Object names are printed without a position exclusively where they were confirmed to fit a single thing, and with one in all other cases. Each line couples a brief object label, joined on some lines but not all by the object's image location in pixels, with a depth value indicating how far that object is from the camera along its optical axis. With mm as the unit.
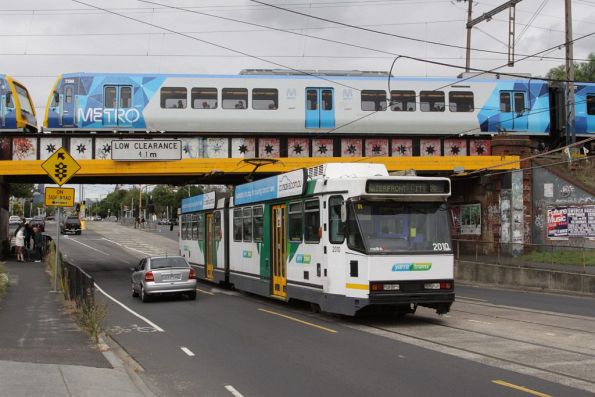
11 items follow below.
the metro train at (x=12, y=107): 28922
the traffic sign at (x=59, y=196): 19062
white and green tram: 13633
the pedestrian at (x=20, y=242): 32906
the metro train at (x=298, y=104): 28953
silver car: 20141
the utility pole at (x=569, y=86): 29141
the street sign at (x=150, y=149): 28781
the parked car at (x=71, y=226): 69625
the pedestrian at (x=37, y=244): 34156
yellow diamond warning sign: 18297
